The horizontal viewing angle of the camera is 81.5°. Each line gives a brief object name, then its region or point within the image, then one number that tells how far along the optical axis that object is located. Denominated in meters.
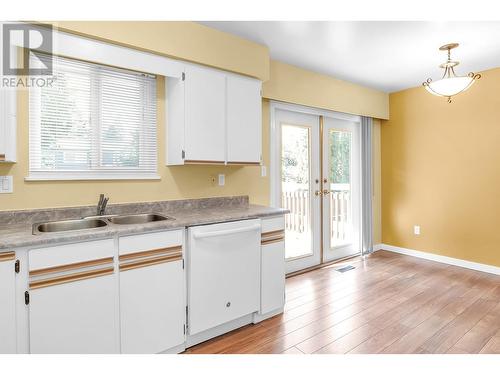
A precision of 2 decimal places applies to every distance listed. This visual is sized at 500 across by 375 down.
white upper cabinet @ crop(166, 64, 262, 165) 2.47
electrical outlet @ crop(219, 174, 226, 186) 3.00
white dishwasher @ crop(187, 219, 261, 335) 2.15
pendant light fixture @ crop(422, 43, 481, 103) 2.87
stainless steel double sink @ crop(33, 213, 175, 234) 2.03
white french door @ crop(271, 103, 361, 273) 3.68
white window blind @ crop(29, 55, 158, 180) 2.14
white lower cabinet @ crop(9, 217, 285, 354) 1.59
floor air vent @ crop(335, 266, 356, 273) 3.91
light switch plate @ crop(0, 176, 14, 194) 1.96
